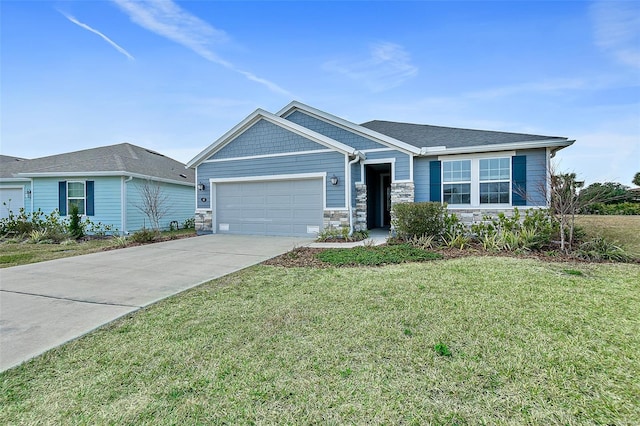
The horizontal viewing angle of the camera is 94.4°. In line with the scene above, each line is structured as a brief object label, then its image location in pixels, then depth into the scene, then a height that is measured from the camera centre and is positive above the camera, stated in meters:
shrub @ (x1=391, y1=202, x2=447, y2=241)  8.55 -0.30
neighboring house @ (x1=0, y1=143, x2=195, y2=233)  13.34 +1.18
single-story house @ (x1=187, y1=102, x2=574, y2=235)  9.91 +1.41
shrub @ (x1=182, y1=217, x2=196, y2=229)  16.72 -0.77
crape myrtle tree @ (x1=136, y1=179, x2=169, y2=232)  13.83 +0.52
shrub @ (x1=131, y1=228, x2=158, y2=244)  10.38 -0.95
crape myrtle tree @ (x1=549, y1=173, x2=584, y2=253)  7.32 +0.22
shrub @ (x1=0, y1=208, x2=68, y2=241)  12.00 -0.62
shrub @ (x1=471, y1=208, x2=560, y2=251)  7.61 -0.67
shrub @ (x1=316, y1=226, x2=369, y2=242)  10.15 -0.91
